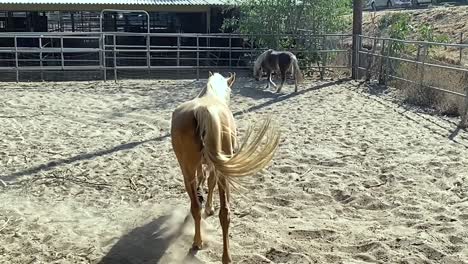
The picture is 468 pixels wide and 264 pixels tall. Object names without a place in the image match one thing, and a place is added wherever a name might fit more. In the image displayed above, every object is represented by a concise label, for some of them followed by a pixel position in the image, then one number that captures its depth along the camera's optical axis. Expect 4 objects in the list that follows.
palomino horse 3.06
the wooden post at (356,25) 13.11
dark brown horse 11.66
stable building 15.50
